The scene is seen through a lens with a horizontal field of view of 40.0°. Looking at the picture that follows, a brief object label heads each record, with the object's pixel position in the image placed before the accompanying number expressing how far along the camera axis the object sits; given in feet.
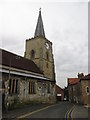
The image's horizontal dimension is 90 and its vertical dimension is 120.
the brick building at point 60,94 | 196.13
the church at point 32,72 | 74.43
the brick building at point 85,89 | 105.70
